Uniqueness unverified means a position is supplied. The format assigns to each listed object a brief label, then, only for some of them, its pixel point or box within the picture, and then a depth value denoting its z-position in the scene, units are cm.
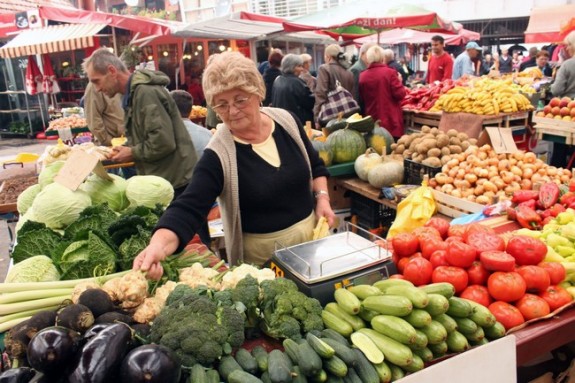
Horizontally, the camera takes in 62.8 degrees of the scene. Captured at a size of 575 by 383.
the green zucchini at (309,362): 148
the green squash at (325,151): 516
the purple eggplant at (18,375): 139
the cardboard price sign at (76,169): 298
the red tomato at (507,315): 195
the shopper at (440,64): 1047
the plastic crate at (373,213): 491
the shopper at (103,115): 626
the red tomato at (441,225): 247
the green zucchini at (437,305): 173
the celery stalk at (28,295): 199
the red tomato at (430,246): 222
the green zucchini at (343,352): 155
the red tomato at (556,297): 207
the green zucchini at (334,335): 164
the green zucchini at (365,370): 155
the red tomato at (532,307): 200
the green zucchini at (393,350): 159
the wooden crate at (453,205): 398
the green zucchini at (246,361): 151
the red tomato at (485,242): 219
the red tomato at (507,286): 200
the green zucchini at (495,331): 184
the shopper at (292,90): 734
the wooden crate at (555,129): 604
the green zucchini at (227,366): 149
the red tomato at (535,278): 207
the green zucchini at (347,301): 176
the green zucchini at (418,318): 168
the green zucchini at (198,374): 142
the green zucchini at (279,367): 144
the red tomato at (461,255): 210
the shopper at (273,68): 893
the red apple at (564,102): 634
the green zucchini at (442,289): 183
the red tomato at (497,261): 204
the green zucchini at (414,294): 170
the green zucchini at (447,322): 173
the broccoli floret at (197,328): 148
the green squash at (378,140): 557
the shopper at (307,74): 904
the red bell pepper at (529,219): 314
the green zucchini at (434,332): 167
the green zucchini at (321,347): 152
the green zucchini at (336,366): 150
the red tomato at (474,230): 234
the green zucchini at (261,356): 152
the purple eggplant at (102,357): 134
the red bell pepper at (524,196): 351
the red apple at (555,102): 639
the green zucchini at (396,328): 162
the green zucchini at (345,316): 177
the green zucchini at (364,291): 183
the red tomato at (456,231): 243
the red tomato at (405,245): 229
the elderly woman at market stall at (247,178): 233
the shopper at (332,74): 729
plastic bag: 389
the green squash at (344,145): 520
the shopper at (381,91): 707
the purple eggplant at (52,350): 137
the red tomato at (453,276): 203
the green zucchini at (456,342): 172
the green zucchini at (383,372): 157
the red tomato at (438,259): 214
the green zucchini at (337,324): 171
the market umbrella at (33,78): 1383
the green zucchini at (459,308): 179
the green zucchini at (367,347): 159
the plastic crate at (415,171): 471
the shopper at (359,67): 761
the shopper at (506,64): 1709
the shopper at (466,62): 1125
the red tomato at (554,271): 216
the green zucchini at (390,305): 168
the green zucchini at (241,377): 143
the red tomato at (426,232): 233
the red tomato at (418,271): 207
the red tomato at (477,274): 211
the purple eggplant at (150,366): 135
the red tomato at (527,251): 215
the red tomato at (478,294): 202
